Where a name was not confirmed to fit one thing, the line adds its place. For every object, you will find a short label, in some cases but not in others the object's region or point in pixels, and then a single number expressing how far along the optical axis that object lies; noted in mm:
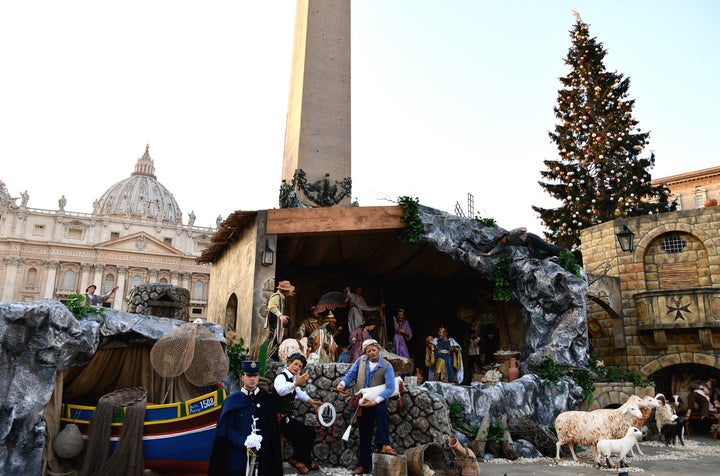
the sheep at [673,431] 10437
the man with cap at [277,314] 9430
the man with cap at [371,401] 6566
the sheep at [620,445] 7266
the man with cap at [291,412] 6211
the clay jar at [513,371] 10781
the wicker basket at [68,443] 6332
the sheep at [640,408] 7516
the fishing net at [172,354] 6746
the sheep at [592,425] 7504
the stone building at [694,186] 36550
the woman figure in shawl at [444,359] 11883
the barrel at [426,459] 6077
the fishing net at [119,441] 6168
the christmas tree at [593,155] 21875
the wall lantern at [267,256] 10133
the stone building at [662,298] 13922
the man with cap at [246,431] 4457
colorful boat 6312
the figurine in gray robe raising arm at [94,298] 10828
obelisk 12883
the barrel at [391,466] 5777
